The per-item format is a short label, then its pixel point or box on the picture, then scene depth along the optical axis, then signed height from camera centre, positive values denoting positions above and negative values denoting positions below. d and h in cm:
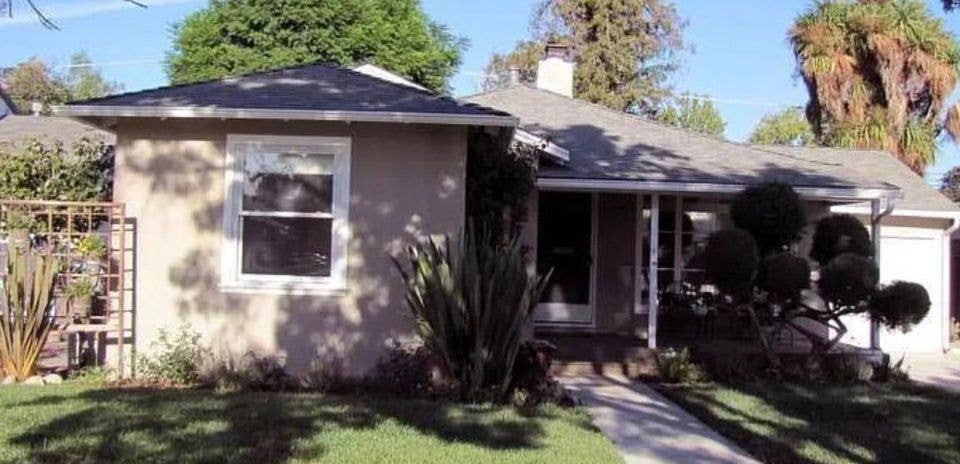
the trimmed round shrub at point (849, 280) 1152 -20
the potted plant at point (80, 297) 1035 -54
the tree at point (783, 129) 4942 +671
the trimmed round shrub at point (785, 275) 1149 -16
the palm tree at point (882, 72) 2189 +424
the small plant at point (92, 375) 1017 -135
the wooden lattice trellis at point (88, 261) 1035 -17
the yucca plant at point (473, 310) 955 -54
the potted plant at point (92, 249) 1040 -5
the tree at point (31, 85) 4584 +731
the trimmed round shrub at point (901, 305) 1156 -47
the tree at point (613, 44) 3303 +714
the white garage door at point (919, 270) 1744 -9
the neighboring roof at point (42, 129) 1874 +232
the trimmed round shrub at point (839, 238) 1239 +31
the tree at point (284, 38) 3117 +667
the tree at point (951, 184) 3731 +313
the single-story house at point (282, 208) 1050 +44
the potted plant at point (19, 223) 1058 +21
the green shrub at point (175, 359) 1028 -117
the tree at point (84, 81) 4962 +838
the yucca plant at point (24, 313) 1003 -70
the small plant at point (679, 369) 1192 -131
